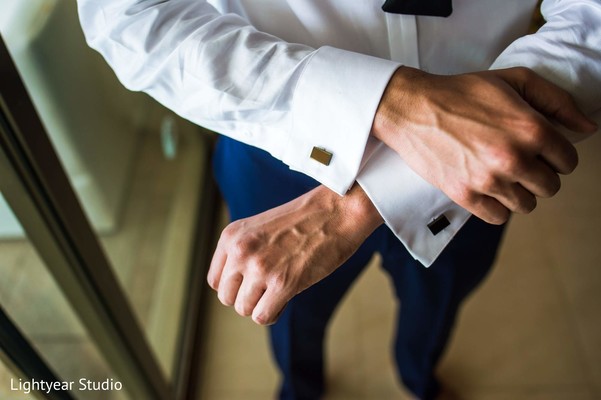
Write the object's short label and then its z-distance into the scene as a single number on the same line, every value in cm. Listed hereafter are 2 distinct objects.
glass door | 64
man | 47
